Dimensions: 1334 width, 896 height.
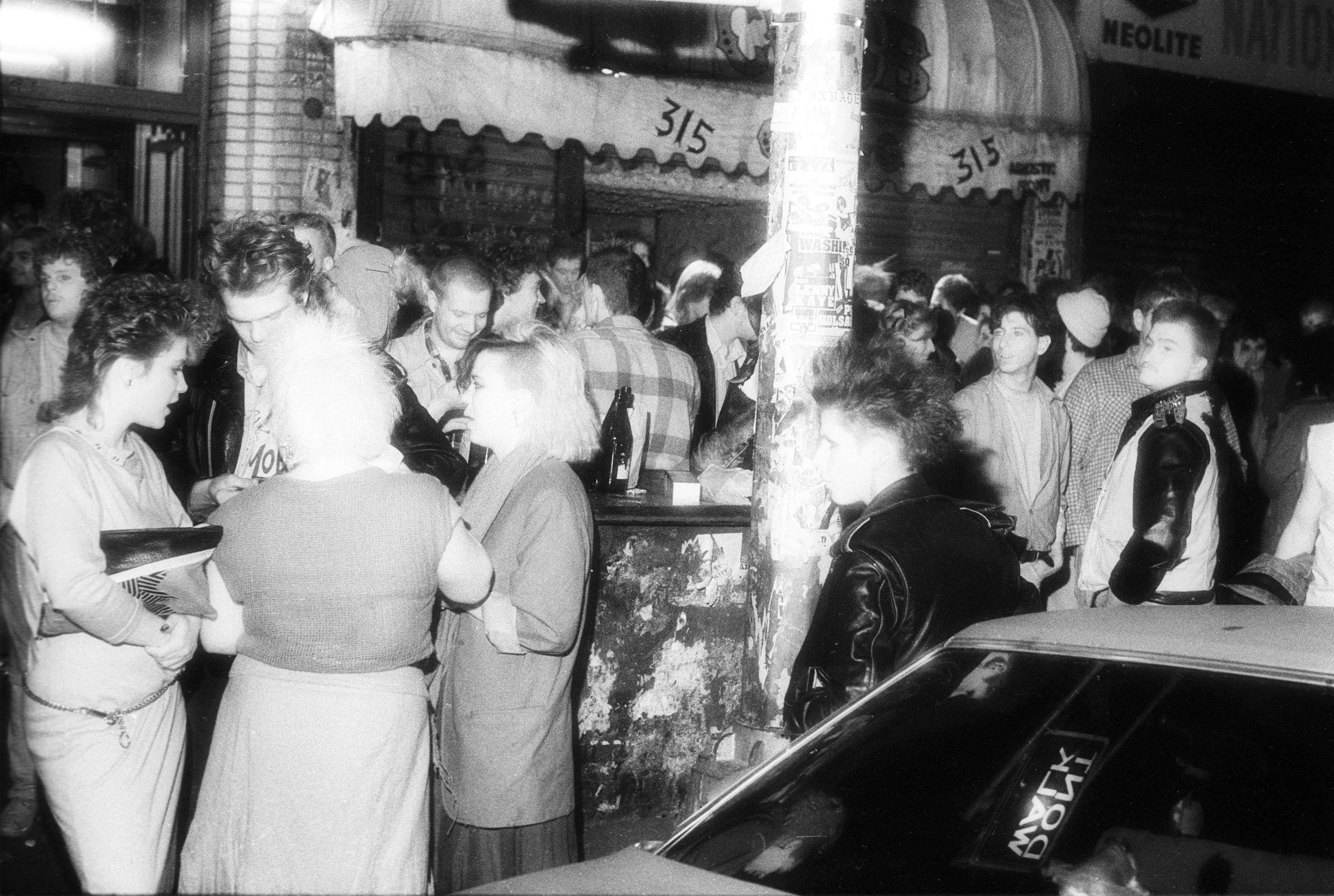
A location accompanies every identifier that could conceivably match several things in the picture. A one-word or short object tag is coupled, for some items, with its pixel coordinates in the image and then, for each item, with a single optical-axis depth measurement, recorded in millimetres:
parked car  2730
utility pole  4434
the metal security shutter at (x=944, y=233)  10984
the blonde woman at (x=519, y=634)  3848
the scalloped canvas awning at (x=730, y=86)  7953
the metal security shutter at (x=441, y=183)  8750
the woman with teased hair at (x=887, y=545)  3422
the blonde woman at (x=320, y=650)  3295
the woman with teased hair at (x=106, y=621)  3402
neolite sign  11328
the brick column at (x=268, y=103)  8570
